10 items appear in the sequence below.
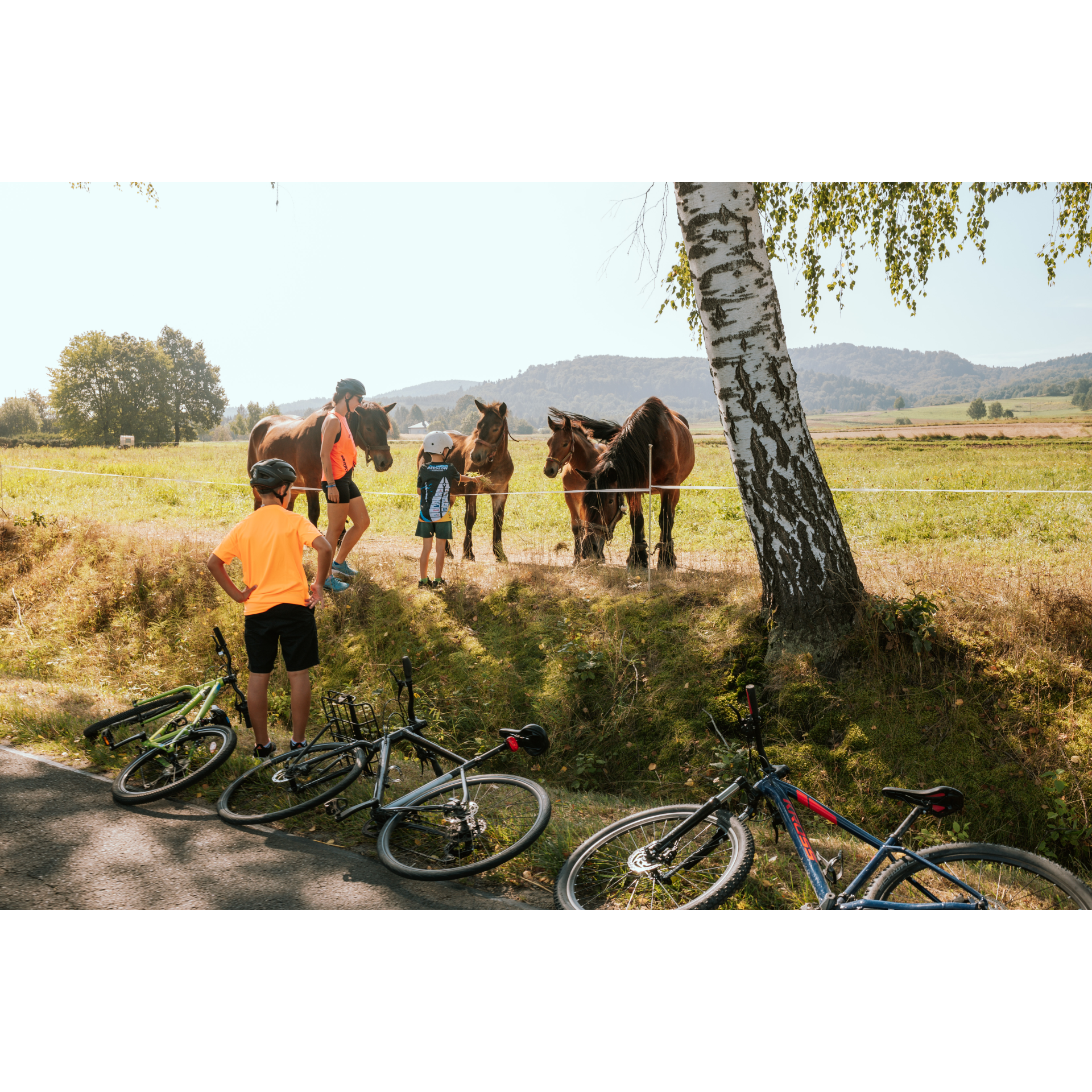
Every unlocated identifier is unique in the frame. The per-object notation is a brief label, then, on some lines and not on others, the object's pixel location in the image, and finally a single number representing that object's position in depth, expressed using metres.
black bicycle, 3.89
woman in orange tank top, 7.11
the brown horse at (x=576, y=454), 8.50
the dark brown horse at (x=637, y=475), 8.05
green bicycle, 4.89
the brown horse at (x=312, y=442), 8.92
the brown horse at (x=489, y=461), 8.73
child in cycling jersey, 7.51
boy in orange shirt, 4.76
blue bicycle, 2.96
